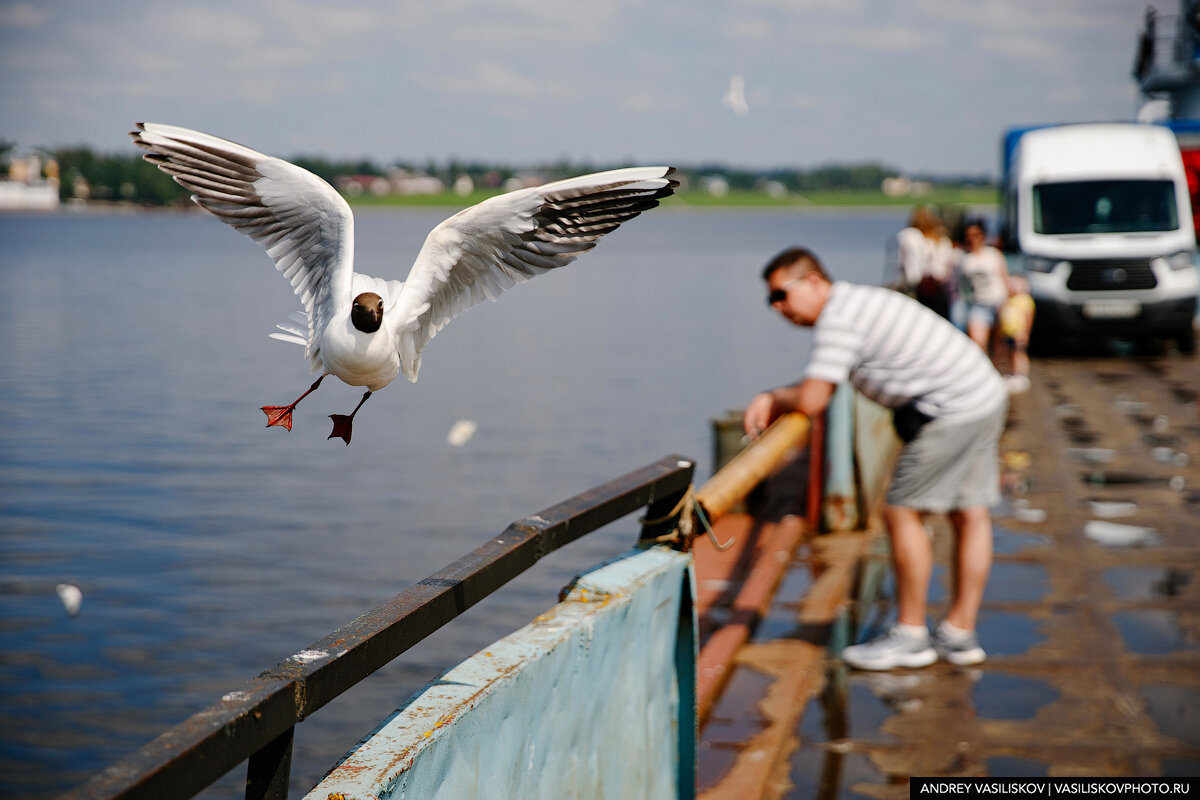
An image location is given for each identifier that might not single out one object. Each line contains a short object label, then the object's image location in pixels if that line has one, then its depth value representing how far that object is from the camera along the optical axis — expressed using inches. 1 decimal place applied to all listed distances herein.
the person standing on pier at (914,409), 189.9
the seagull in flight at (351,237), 122.1
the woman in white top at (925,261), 577.9
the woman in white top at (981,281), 510.3
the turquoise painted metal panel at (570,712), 81.0
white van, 648.4
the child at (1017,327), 538.0
